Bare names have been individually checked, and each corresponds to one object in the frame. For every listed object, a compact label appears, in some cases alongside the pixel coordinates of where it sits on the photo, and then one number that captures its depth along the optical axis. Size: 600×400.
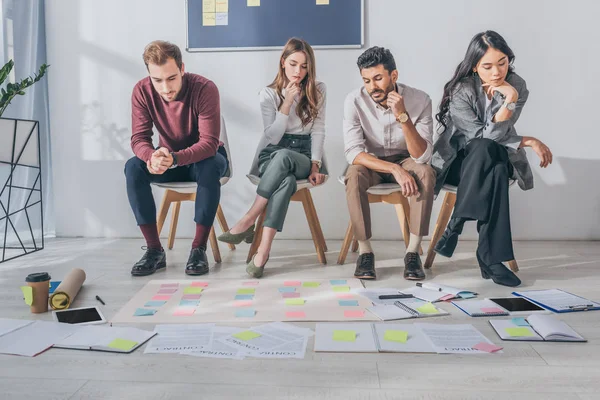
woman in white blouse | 2.46
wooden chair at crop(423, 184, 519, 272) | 2.54
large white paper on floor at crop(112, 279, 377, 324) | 1.86
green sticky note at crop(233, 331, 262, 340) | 1.66
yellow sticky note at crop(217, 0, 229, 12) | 3.29
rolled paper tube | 1.95
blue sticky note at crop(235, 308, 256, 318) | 1.88
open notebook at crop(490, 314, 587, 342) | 1.64
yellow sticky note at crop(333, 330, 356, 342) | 1.65
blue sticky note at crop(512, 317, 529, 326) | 1.75
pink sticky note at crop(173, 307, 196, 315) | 1.91
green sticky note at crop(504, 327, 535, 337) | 1.67
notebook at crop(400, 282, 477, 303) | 2.06
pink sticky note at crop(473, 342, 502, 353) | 1.56
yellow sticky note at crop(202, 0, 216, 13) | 3.30
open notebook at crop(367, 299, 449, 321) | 1.85
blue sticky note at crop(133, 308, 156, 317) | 1.89
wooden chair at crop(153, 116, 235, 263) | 2.60
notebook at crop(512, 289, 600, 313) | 1.92
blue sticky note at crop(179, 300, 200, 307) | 2.00
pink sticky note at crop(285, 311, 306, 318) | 1.87
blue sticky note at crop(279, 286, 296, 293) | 2.19
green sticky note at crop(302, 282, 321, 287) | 2.29
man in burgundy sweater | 2.49
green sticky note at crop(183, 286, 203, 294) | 2.17
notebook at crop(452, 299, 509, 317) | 1.87
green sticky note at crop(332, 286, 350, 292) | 2.20
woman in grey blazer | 2.29
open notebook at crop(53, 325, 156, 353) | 1.58
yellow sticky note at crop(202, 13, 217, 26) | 3.31
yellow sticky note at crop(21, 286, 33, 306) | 1.90
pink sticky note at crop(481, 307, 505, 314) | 1.87
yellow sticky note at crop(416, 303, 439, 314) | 1.89
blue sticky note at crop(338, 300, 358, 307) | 2.00
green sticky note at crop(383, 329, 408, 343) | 1.63
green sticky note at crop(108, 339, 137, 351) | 1.58
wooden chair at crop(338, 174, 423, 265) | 2.51
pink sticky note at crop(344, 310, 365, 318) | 1.86
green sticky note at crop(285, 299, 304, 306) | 2.01
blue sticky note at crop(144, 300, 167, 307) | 2.00
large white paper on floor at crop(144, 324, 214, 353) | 1.59
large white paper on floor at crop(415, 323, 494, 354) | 1.57
